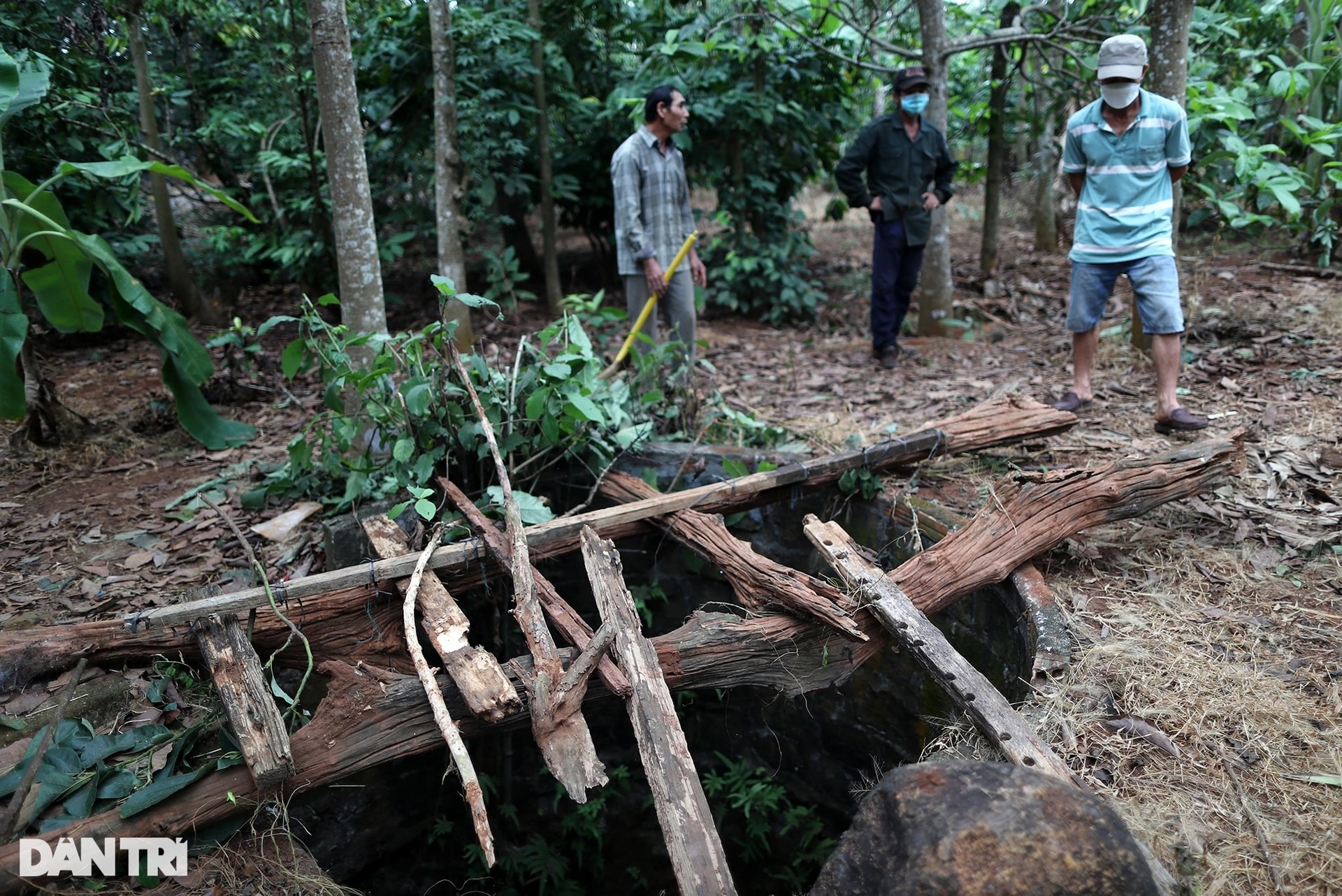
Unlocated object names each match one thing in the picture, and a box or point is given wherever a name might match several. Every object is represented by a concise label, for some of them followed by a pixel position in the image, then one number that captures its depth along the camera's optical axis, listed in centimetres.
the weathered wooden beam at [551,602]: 253
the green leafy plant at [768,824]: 407
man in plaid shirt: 480
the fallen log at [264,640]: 280
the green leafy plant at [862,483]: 386
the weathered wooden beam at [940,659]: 225
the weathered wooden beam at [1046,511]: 301
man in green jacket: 556
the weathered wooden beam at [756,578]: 282
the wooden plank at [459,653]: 242
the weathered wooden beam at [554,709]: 223
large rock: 167
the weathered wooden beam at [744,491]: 290
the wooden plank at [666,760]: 199
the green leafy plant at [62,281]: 371
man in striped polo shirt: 393
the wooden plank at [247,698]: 233
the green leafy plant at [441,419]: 360
